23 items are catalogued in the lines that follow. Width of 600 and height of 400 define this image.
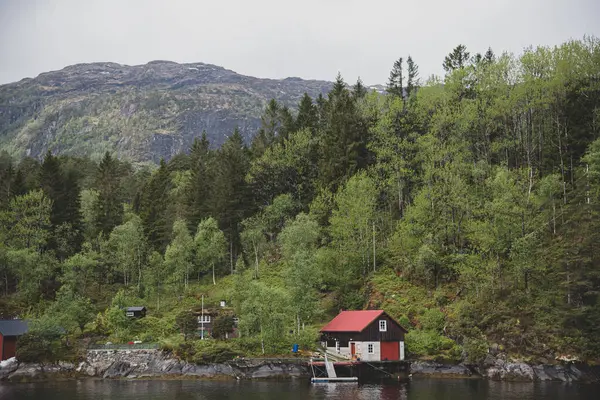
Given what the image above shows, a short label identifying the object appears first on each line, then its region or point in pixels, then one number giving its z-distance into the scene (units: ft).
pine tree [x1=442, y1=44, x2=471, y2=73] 323.98
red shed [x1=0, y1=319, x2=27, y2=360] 215.92
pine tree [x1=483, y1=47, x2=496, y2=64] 311.47
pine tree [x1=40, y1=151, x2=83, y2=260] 311.27
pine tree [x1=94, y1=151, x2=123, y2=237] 341.21
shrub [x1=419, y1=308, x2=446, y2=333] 212.84
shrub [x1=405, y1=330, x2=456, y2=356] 204.23
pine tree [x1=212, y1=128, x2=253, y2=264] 319.06
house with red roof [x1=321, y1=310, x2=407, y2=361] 208.33
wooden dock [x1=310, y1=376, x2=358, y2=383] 194.69
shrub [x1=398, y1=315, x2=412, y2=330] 219.00
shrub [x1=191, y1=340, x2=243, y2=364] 210.18
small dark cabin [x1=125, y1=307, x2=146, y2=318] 254.27
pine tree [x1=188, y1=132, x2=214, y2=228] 331.39
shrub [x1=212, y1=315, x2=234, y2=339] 231.09
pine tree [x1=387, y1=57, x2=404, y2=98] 341.00
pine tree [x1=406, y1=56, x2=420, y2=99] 339.38
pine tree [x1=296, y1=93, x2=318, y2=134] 357.00
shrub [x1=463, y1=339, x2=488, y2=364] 193.06
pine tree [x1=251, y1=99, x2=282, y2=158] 363.35
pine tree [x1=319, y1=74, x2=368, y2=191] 301.63
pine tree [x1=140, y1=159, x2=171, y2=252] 331.57
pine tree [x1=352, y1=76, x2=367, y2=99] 368.97
